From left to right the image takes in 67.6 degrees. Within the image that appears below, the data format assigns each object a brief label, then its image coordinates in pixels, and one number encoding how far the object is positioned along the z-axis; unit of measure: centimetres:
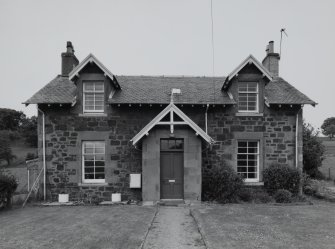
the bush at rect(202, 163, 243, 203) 1288
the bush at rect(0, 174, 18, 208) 1180
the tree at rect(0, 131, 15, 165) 3912
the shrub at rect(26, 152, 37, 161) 4078
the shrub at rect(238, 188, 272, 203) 1320
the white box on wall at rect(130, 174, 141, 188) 1340
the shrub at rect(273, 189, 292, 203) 1295
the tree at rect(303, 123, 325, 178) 1934
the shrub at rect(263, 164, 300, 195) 1350
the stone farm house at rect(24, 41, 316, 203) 1370
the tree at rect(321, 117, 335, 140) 8730
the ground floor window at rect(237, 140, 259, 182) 1419
